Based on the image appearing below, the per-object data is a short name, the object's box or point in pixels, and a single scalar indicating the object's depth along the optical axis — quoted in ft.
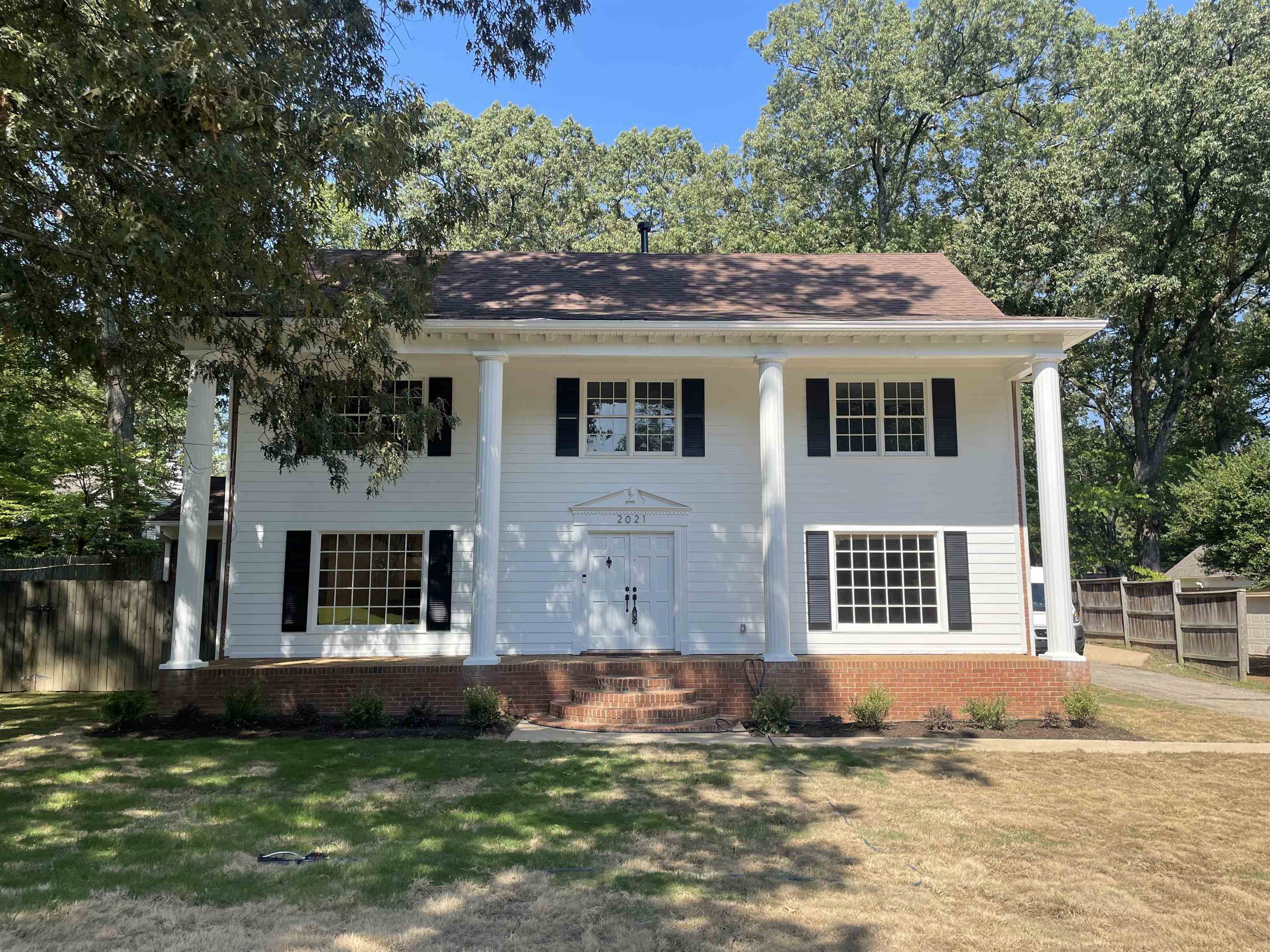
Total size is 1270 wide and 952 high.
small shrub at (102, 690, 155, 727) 34.65
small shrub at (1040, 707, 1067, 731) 36.45
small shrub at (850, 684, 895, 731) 36.11
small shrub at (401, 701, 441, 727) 36.14
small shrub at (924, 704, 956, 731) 35.99
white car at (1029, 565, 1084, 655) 54.85
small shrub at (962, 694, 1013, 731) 35.96
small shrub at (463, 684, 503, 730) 35.27
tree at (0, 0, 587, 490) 21.22
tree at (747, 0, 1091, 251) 93.50
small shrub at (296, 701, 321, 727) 36.19
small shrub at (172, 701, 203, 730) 35.72
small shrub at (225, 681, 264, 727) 35.50
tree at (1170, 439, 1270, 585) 58.49
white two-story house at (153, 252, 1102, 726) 43.39
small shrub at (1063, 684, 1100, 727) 36.35
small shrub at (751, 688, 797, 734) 35.35
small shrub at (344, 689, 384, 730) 35.45
